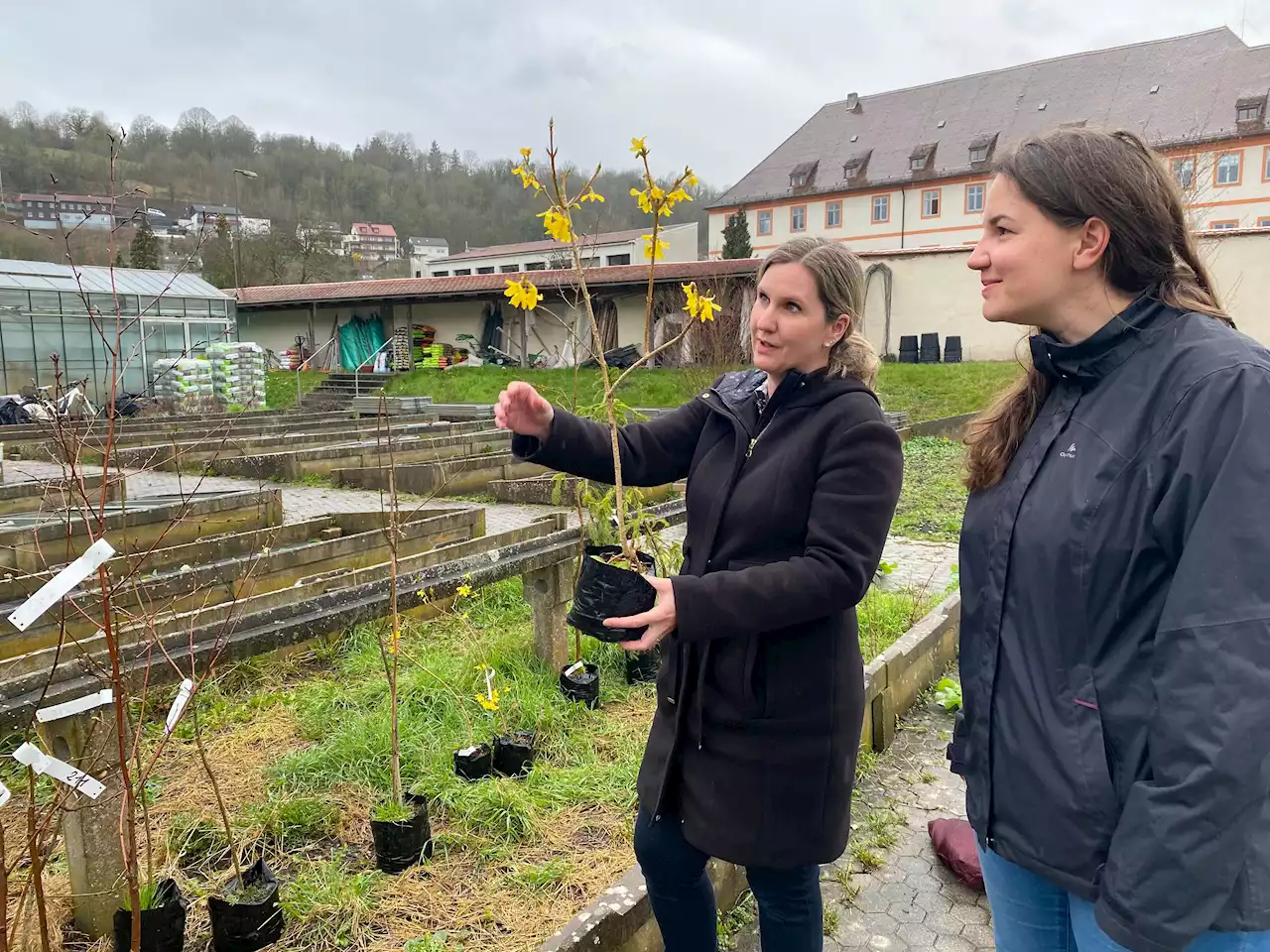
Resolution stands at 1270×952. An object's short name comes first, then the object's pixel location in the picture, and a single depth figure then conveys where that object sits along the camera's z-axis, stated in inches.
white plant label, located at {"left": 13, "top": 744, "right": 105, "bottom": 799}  68.6
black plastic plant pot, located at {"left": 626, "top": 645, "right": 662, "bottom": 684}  177.5
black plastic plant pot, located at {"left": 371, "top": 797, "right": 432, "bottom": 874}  109.6
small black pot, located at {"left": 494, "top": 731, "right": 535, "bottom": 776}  135.6
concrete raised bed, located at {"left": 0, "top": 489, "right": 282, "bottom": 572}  226.5
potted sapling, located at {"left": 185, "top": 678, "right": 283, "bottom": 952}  94.4
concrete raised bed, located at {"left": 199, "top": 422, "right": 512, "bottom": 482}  465.4
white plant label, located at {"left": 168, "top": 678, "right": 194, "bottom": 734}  79.3
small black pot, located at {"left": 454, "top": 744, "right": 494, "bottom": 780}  132.0
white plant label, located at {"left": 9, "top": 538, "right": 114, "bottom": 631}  60.4
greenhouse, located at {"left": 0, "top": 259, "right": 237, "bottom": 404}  810.2
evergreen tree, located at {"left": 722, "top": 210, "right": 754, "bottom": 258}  1535.4
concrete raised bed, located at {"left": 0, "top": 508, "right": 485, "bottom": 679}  168.9
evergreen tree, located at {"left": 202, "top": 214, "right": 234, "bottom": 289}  1421.0
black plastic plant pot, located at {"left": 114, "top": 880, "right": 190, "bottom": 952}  91.7
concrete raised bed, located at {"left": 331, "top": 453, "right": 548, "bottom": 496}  406.3
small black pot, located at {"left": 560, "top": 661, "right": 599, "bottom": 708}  160.4
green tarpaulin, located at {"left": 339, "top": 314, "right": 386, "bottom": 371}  1214.9
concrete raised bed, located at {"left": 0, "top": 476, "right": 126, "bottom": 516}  318.3
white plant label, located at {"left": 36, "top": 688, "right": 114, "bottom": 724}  74.4
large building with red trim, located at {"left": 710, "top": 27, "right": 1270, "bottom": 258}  1307.8
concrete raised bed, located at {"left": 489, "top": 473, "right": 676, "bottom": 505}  410.3
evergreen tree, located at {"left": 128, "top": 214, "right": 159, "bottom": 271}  1397.6
